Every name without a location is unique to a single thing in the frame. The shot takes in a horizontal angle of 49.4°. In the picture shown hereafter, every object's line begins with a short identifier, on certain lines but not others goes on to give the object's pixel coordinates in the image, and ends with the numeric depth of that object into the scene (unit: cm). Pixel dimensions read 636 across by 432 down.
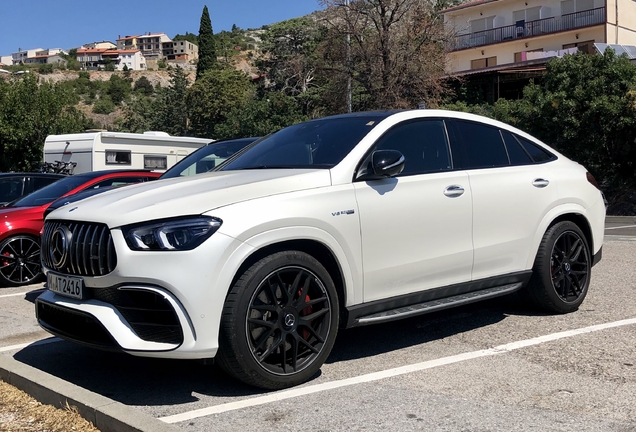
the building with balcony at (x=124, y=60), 18375
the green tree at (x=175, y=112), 7625
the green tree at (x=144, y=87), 13155
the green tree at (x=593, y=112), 2036
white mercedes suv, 387
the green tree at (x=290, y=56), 5069
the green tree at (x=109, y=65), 15388
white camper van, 1956
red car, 879
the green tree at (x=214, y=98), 6431
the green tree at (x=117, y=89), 12312
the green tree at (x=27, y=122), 4084
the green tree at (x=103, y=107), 11112
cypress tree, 9150
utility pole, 3459
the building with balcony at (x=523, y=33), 4262
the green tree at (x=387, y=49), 3612
